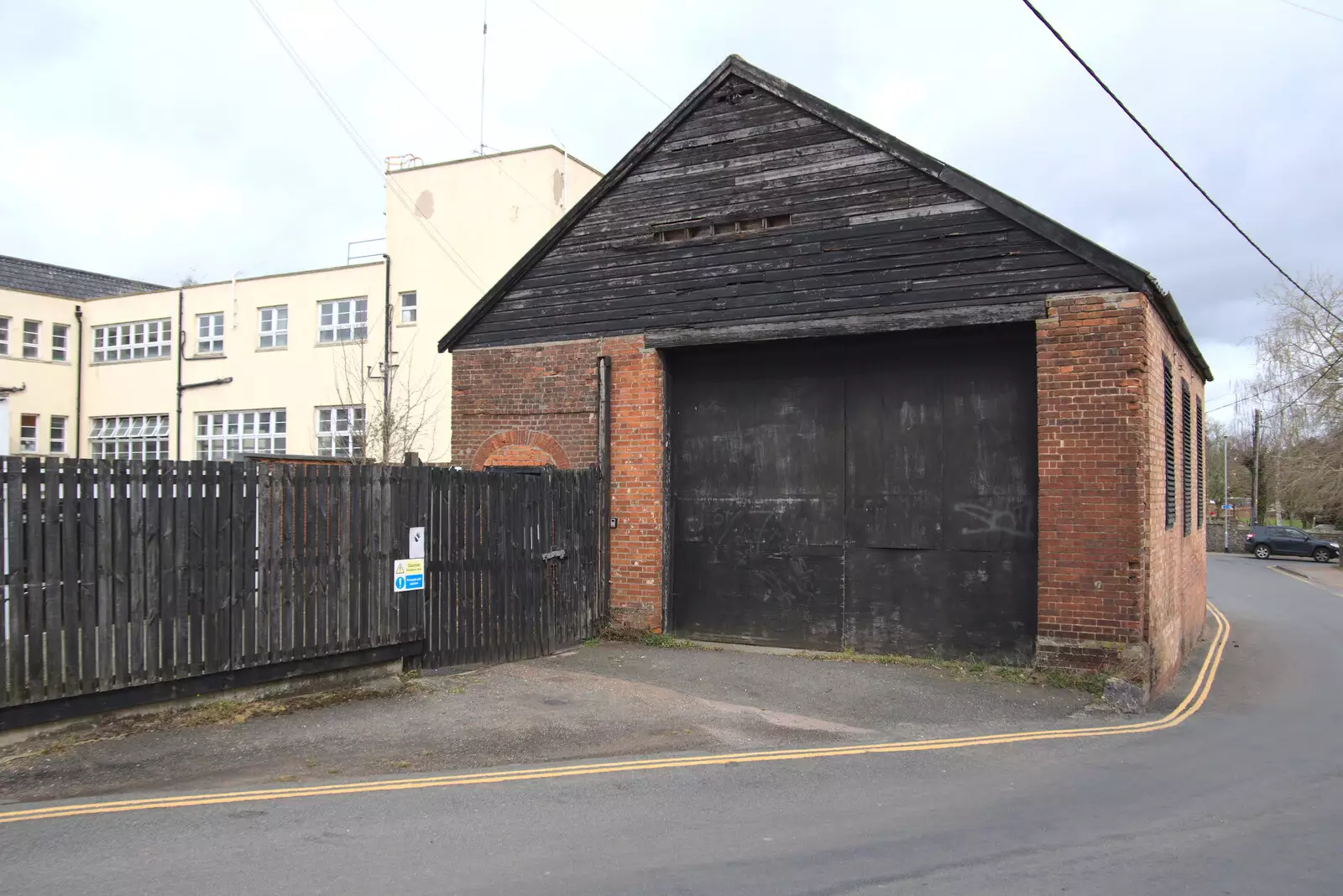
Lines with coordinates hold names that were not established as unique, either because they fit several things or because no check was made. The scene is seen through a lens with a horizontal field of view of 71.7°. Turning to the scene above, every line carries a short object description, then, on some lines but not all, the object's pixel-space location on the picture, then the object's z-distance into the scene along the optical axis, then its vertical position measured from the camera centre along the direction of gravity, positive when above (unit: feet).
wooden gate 32.19 -3.69
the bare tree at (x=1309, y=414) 124.47 +7.35
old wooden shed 31.45 +2.81
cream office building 93.40 +14.11
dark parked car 139.44 -12.48
